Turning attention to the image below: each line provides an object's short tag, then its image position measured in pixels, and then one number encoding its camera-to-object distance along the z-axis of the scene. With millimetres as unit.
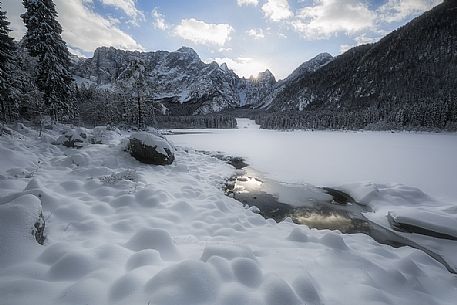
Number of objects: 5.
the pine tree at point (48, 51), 22781
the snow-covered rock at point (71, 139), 14731
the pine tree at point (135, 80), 33219
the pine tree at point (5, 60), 19531
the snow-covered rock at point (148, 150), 14023
